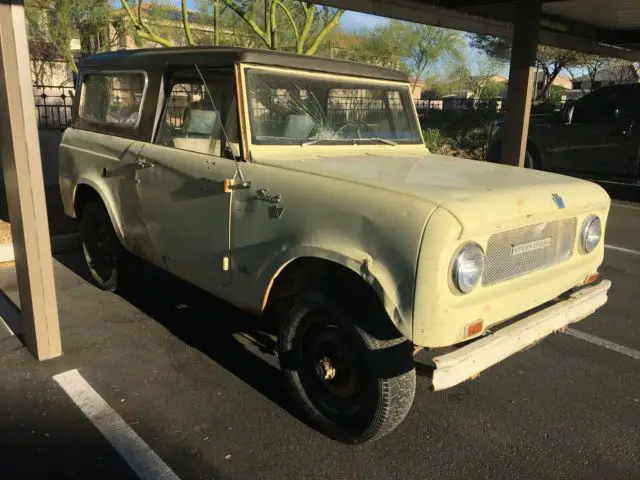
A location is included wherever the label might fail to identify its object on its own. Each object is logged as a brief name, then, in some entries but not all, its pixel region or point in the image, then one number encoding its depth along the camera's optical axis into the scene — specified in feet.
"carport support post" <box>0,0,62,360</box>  10.30
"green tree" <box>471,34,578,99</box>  102.32
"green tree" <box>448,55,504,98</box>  160.97
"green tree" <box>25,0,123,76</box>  66.39
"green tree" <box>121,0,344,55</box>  49.42
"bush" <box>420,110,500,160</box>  48.85
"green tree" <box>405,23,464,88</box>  133.39
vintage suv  8.00
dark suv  31.81
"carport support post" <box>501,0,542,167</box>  27.73
